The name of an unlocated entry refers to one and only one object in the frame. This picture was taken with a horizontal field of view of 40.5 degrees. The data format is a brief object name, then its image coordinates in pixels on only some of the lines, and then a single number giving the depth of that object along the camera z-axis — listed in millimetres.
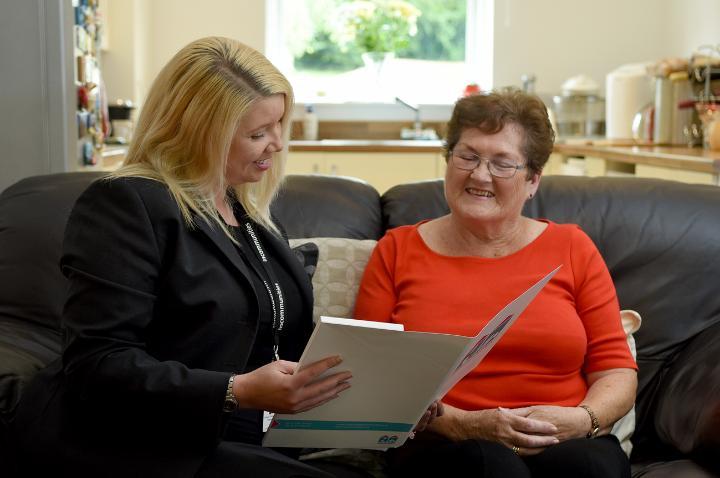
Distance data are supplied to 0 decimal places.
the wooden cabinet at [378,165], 5293
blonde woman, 1438
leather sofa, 1922
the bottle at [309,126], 5977
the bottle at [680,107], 4473
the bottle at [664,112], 4602
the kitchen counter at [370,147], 5293
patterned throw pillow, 2098
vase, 6180
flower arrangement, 6145
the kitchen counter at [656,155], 3116
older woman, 1776
